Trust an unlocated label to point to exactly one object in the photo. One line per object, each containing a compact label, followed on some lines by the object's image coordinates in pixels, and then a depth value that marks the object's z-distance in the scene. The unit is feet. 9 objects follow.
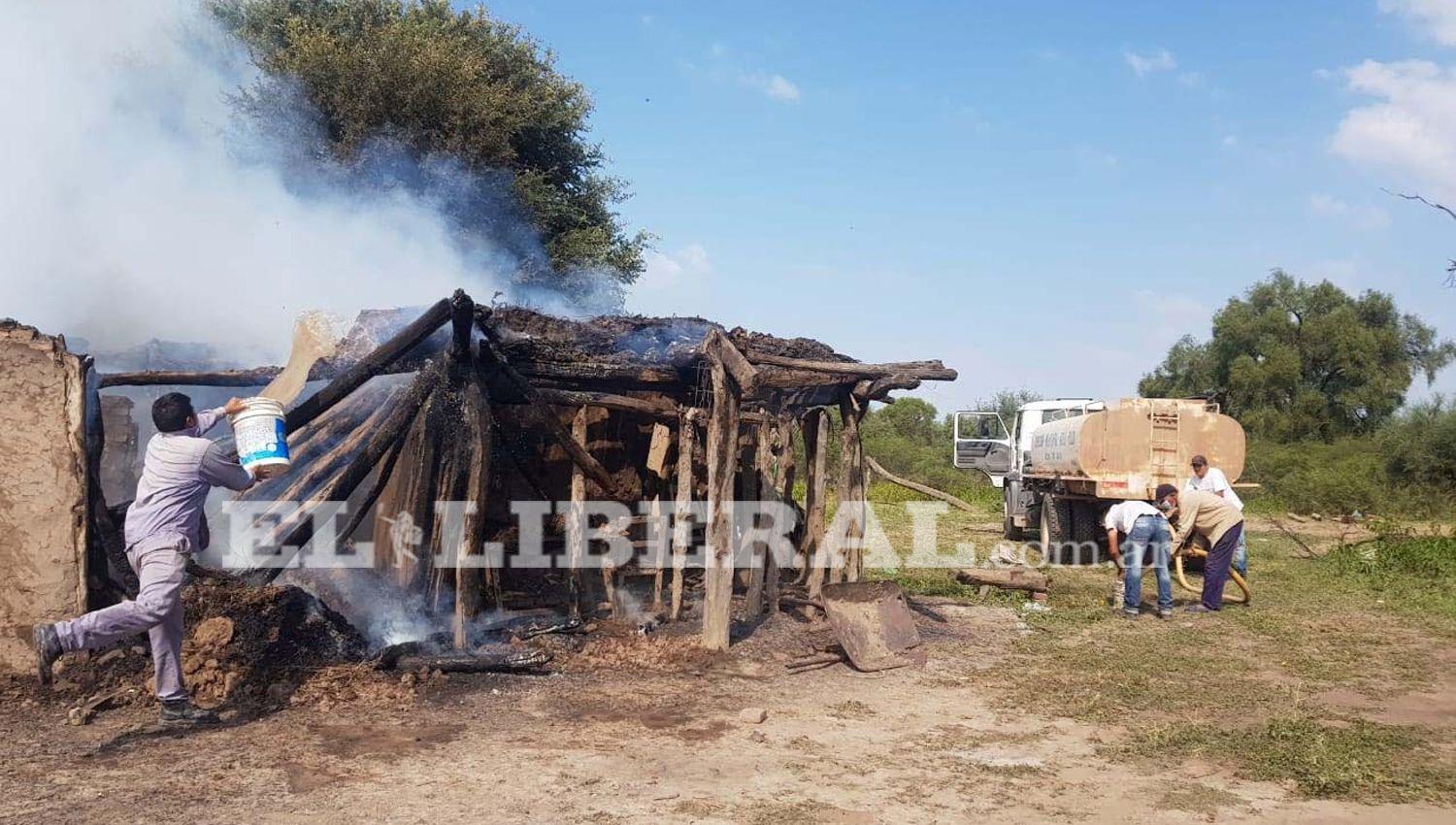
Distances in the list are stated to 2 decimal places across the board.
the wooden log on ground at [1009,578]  40.16
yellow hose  37.32
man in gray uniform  19.52
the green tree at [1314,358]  118.11
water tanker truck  45.50
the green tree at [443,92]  55.93
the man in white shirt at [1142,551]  36.22
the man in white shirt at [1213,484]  37.93
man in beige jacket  36.17
